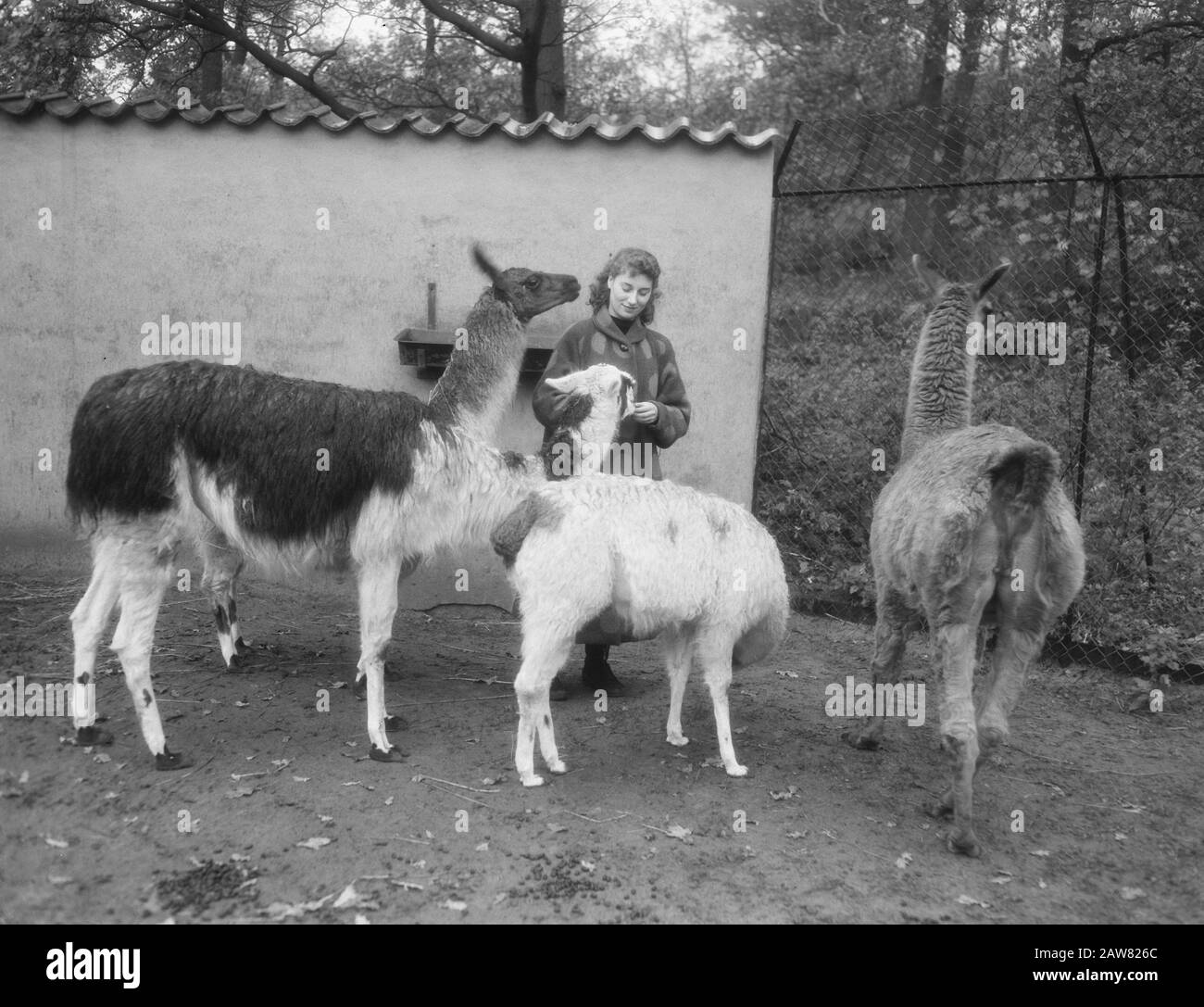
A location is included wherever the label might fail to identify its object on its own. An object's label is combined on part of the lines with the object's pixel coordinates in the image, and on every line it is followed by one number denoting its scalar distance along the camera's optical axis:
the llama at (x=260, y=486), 4.19
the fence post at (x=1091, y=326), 5.64
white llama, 4.00
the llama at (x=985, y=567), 3.72
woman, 4.84
